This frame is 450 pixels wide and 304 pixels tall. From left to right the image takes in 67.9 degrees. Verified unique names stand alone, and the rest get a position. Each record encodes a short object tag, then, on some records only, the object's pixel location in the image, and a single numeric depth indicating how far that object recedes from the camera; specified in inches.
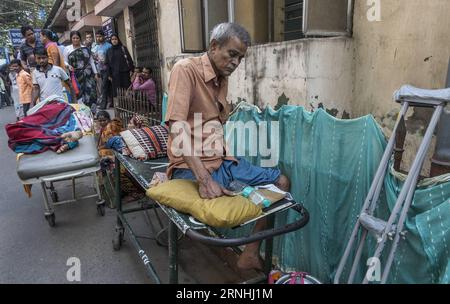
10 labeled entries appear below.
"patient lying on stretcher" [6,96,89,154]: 148.7
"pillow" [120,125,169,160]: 123.6
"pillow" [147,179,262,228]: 66.3
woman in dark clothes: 319.6
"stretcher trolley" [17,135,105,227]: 139.9
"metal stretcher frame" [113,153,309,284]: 63.7
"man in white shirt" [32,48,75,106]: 215.2
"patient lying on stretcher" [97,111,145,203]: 137.6
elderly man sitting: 77.5
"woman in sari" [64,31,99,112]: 283.7
